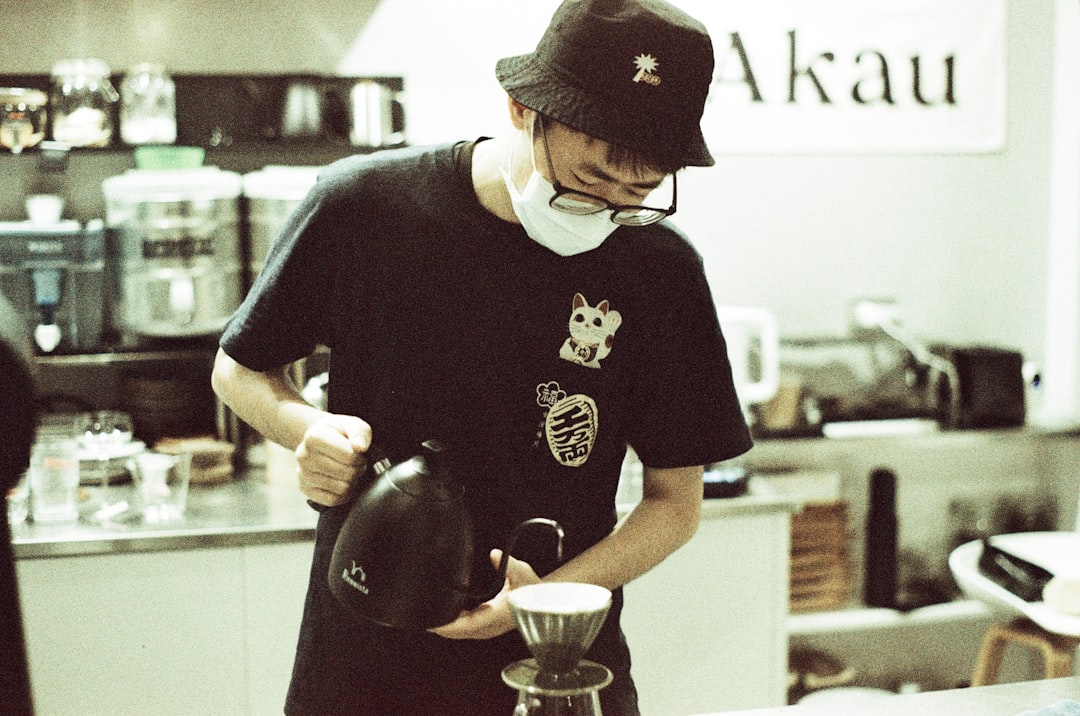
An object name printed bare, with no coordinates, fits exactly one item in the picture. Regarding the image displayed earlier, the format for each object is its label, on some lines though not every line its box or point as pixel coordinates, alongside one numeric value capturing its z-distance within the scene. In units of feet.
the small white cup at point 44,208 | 9.14
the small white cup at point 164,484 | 8.20
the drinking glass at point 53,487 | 8.02
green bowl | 9.03
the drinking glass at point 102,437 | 8.61
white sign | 10.64
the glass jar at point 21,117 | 8.93
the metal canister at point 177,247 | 8.84
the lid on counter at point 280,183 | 8.93
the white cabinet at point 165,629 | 7.73
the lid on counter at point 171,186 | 8.82
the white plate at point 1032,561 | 7.79
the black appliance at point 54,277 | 8.86
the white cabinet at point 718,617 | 8.63
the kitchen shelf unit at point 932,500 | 11.21
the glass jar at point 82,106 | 9.06
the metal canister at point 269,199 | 8.95
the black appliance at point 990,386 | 10.45
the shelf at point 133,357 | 9.10
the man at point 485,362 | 4.80
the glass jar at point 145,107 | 9.25
